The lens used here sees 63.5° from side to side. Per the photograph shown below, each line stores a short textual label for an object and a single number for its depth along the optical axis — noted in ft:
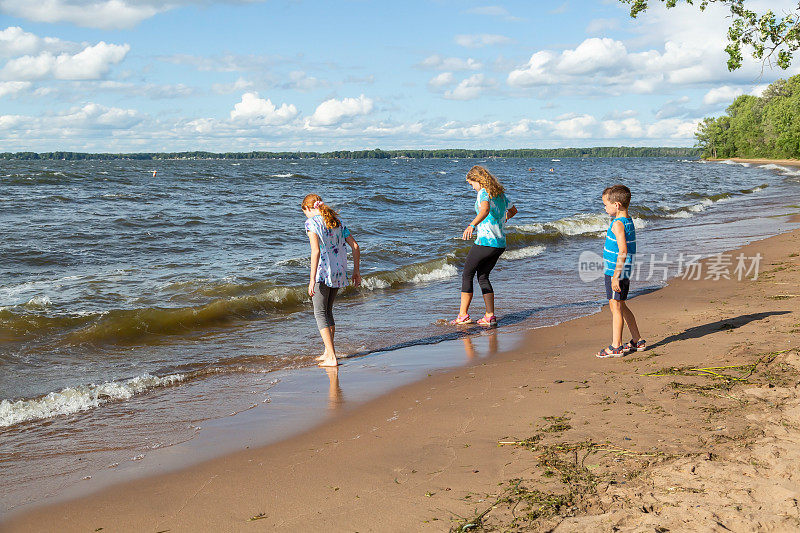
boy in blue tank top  20.07
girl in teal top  27.02
